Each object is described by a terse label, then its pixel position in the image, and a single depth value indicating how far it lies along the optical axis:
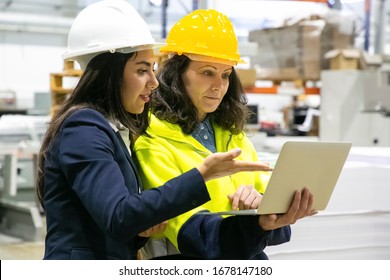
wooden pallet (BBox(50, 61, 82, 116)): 5.48
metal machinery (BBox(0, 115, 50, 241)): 5.84
